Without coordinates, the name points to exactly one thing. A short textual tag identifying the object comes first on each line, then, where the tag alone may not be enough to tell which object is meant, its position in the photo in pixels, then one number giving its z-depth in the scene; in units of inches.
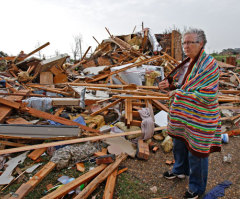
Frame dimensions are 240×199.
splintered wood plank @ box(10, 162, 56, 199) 84.5
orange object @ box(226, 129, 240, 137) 155.2
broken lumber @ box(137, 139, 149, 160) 119.1
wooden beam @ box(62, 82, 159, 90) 221.1
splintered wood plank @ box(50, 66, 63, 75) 277.6
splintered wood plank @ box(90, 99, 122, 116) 169.5
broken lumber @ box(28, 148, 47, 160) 114.3
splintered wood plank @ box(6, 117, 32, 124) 139.8
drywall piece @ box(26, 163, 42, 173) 104.5
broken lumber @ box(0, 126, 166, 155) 106.2
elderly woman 67.8
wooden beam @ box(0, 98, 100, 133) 142.2
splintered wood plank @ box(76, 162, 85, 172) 106.8
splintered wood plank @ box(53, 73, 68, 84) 284.0
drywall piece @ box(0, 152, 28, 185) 97.2
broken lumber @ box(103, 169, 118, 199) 85.3
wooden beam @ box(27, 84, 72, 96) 209.2
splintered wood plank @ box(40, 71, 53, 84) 275.0
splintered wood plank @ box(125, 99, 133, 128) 151.5
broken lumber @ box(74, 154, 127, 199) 83.7
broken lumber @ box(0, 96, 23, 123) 137.7
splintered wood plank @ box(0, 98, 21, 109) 144.0
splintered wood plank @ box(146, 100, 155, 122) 162.0
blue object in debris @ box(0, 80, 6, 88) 224.2
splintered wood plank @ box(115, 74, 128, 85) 253.5
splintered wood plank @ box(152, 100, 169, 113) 178.8
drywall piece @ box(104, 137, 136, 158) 123.6
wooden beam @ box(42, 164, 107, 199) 81.7
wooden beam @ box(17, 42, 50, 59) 286.6
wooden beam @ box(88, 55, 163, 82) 261.4
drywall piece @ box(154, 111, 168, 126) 159.5
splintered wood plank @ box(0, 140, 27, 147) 116.8
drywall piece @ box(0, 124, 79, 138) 124.5
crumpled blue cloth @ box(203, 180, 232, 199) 88.6
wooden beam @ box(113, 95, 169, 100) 159.5
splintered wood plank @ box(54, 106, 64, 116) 170.7
